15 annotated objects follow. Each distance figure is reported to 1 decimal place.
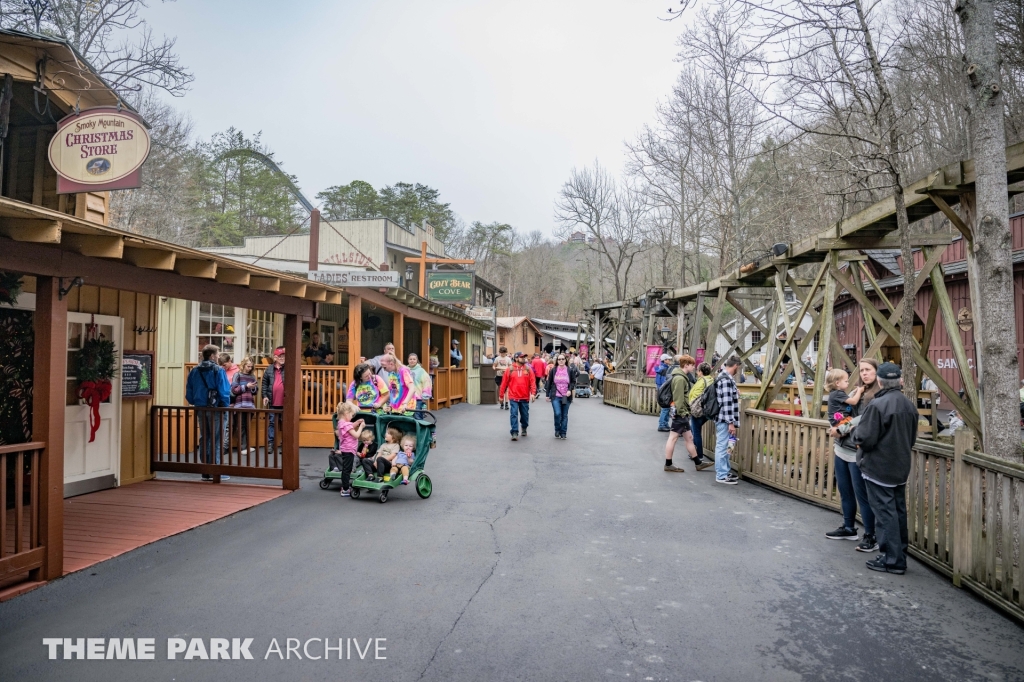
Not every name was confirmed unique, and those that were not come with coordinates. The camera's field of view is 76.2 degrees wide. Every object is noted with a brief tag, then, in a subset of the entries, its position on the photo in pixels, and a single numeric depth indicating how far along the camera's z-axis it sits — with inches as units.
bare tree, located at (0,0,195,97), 482.4
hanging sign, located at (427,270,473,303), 862.9
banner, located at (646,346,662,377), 840.9
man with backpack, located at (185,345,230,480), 350.8
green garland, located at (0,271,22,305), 244.2
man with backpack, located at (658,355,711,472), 394.3
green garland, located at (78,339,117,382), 300.7
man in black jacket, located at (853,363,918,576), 208.4
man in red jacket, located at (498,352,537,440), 504.1
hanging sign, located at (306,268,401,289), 406.3
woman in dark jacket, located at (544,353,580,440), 505.0
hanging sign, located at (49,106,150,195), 266.4
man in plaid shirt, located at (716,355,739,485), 359.6
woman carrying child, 230.8
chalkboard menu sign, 330.0
